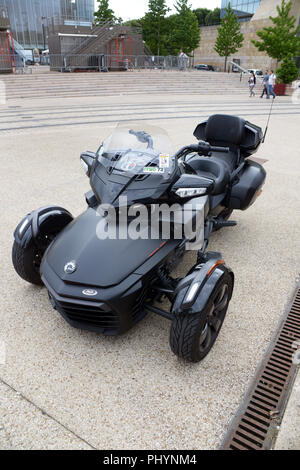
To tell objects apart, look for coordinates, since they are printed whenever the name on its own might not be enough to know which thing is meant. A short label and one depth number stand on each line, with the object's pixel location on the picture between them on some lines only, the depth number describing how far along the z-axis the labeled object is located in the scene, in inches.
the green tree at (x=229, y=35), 1643.7
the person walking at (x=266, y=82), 769.8
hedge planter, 896.3
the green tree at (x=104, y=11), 1784.0
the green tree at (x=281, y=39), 960.3
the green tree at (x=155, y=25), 1721.2
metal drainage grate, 77.5
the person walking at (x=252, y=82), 817.5
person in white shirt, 753.0
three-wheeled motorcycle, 90.5
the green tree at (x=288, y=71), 901.2
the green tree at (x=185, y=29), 1830.7
